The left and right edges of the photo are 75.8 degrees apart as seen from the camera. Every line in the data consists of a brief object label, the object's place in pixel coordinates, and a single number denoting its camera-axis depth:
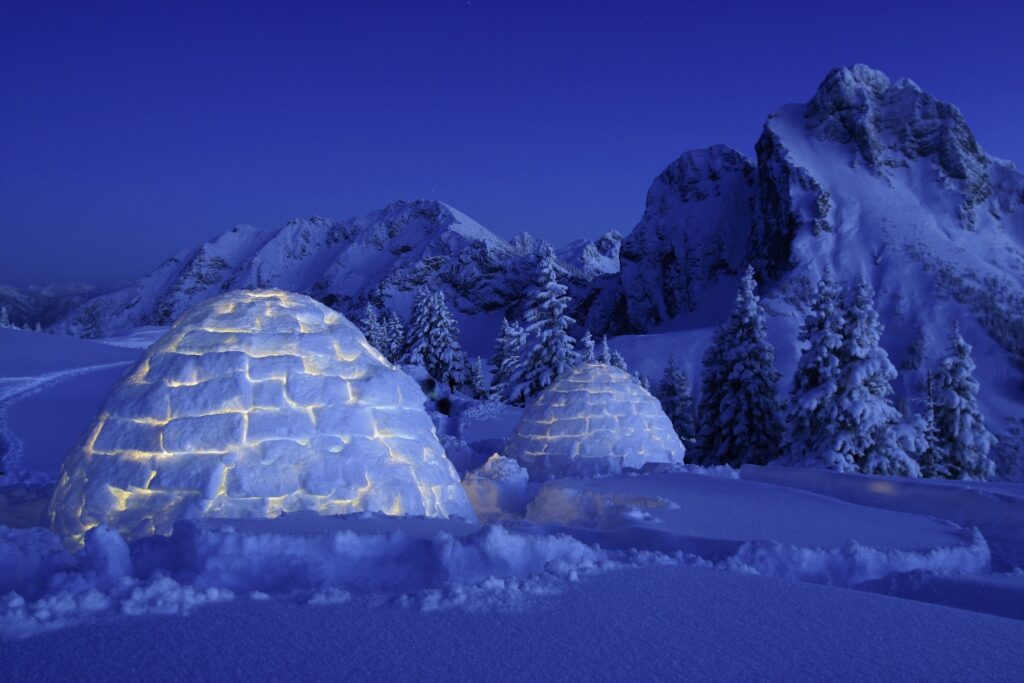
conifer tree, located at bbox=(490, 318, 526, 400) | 33.03
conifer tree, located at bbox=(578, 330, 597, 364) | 22.98
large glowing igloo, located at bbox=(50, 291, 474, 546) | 4.25
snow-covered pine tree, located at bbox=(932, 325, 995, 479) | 20.48
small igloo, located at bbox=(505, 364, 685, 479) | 9.02
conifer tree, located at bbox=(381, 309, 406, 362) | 42.66
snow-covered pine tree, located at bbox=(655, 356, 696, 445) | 28.70
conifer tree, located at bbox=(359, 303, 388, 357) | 43.50
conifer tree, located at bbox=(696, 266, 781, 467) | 22.20
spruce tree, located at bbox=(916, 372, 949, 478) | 19.67
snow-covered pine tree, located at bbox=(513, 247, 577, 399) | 25.39
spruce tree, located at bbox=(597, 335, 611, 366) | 27.97
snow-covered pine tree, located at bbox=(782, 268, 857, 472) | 17.33
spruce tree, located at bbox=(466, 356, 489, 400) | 40.84
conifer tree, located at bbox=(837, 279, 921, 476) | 17.05
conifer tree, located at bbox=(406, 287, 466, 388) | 34.62
